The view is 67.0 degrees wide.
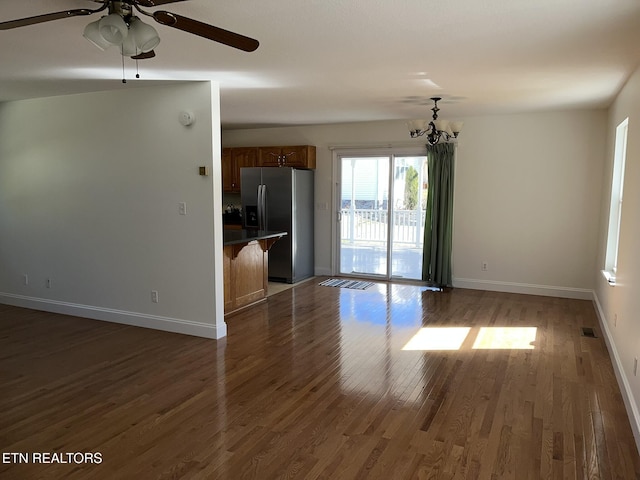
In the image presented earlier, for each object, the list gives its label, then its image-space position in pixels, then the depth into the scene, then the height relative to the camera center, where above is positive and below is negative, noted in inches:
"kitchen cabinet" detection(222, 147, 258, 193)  303.6 +16.8
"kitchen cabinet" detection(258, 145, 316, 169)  290.2 +20.4
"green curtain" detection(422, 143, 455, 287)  261.4 -9.4
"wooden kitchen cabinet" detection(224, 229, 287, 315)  208.4 -35.2
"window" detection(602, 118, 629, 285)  184.2 -2.8
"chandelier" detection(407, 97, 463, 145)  207.3 +28.1
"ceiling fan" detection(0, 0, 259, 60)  77.2 +26.9
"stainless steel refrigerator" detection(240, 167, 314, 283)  275.9 -11.7
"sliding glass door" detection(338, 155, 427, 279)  281.0 -14.3
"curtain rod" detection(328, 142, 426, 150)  271.7 +26.2
